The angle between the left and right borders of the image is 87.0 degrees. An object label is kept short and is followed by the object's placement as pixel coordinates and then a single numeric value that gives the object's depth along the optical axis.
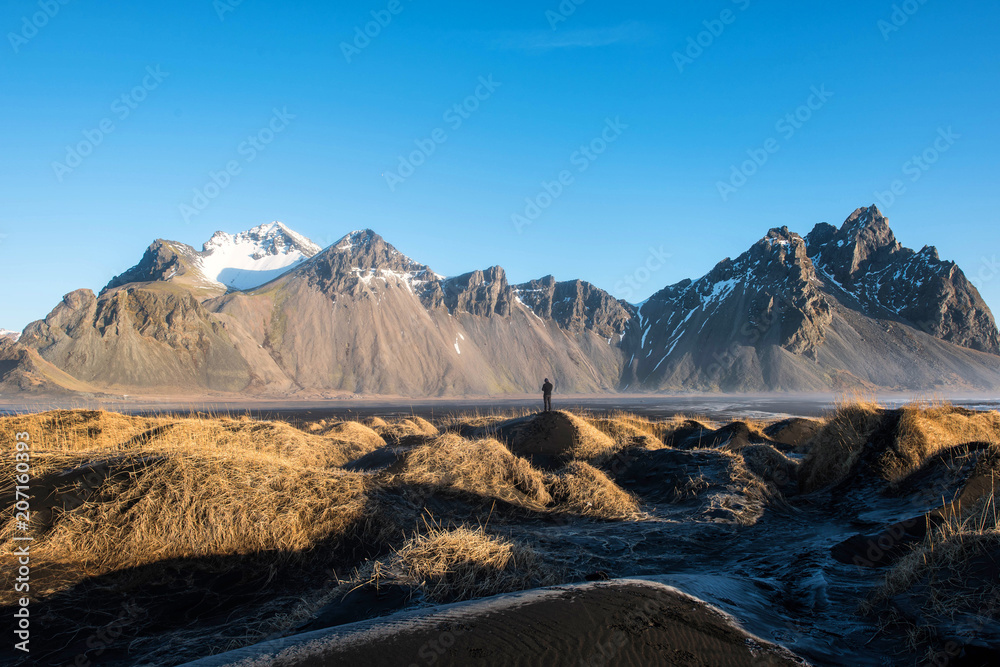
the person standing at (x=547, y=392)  22.36
